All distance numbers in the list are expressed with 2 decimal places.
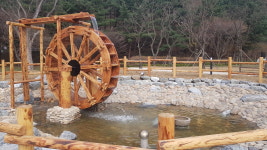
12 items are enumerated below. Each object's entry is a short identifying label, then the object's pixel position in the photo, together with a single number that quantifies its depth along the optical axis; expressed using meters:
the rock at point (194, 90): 8.86
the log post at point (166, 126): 2.25
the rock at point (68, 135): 4.83
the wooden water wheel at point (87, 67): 7.12
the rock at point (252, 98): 7.22
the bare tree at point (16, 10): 15.84
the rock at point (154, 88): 9.51
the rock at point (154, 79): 10.29
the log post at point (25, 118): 2.51
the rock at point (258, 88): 7.98
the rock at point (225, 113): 6.92
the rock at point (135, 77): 10.73
